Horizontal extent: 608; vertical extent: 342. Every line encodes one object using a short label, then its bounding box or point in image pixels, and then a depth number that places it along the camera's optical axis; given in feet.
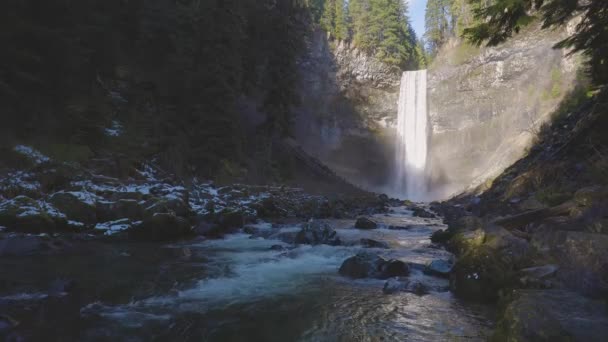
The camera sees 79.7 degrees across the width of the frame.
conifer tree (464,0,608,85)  21.72
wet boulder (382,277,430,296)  19.71
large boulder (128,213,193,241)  34.86
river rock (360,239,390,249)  33.78
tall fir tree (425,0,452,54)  179.63
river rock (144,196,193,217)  36.91
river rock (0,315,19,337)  13.40
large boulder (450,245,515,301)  17.98
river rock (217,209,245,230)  42.24
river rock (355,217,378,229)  47.11
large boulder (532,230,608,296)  13.50
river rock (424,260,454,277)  22.69
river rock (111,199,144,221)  37.32
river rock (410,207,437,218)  64.60
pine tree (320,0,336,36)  150.26
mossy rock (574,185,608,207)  21.36
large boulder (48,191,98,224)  35.32
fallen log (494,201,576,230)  25.43
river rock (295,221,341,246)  34.76
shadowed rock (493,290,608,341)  9.62
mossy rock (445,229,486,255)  21.98
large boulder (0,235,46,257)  25.93
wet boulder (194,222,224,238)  38.50
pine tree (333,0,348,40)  150.50
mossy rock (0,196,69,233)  31.40
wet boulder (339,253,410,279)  23.12
